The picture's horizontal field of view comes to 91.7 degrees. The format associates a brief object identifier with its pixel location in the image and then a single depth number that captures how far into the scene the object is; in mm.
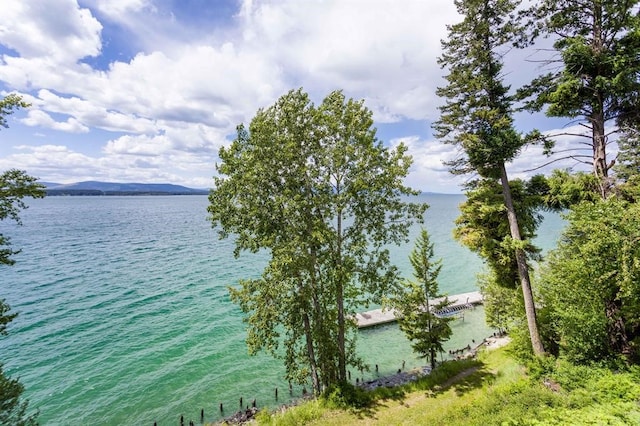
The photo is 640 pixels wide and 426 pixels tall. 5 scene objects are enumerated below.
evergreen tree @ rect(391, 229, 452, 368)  20938
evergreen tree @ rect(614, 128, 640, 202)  11593
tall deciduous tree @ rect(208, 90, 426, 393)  14703
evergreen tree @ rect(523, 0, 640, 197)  11359
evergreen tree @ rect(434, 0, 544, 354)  14136
